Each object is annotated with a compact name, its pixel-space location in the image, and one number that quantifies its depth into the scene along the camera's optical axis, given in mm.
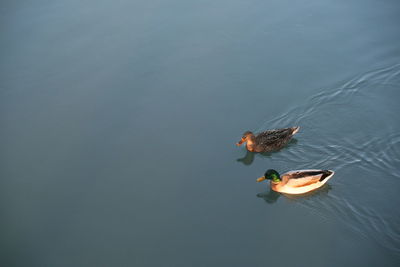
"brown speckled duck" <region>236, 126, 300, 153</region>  6223
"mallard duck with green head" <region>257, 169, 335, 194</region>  5570
